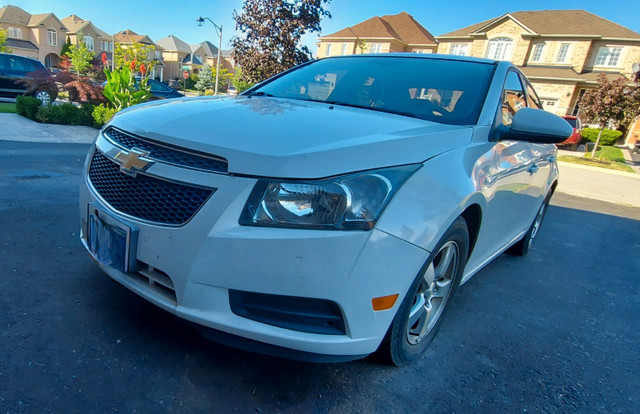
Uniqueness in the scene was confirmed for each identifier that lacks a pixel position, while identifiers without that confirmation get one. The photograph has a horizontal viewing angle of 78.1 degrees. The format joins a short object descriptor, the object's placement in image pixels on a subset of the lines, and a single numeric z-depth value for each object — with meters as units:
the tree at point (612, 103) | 16.94
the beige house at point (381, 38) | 42.44
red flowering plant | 8.97
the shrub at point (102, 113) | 9.50
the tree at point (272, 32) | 13.30
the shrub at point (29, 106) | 9.41
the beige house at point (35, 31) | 55.97
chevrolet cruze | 1.45
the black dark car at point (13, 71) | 12.95
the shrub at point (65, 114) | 9.32
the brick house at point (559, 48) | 29.64
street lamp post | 21.55
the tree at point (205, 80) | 42.94
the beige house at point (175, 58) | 71.56
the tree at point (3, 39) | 34.97
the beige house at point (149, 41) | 67.12
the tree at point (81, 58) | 23.69
